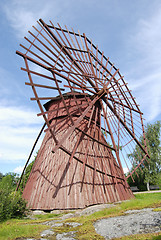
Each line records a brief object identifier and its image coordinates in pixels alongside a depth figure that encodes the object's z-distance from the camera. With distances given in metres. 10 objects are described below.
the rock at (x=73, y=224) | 6.08
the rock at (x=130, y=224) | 4.60
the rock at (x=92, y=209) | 8.00
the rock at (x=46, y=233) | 5.22
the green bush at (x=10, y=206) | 7.67
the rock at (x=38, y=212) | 9.08
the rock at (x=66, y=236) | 4.82
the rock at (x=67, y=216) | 7.76
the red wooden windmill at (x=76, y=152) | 9.19
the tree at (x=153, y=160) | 28.30
